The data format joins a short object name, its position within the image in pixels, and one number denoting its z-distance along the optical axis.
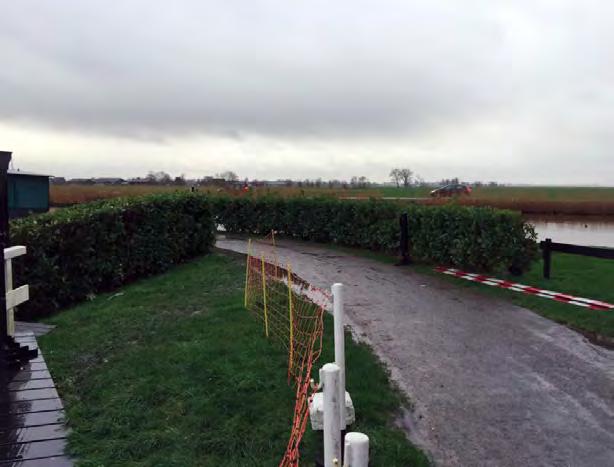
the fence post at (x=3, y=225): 5.13
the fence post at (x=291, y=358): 5.28
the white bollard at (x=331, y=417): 2.71
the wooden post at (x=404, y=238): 12.82
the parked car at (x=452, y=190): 47.10
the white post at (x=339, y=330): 3.77
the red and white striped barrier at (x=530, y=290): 8.38
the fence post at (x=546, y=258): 10.54
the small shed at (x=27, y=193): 15.52
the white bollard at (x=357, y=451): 2.07
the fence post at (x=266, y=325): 6.41
